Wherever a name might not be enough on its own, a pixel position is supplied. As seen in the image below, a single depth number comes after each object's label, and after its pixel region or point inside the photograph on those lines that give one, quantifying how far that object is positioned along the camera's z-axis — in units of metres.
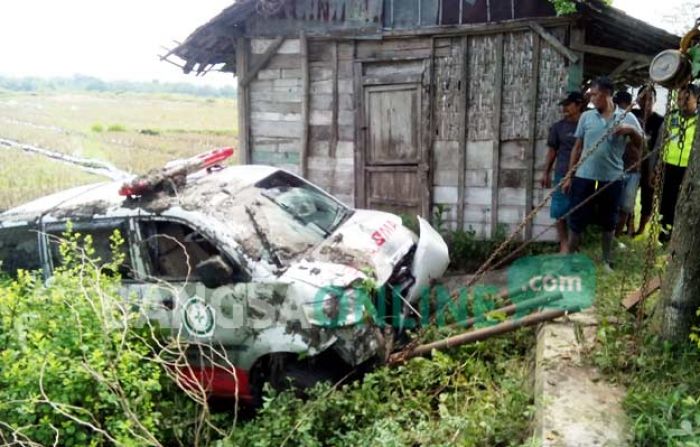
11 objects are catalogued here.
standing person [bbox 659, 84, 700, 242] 5.82
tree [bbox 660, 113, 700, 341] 2.96
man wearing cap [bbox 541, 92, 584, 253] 5.64
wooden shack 6.81
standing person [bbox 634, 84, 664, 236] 6.39
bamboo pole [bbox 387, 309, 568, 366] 3.87
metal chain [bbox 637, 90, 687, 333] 3.08
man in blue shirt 4.76
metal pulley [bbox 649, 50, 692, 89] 2.94
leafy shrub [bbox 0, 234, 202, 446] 3.07
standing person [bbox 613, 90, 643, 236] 5.45
